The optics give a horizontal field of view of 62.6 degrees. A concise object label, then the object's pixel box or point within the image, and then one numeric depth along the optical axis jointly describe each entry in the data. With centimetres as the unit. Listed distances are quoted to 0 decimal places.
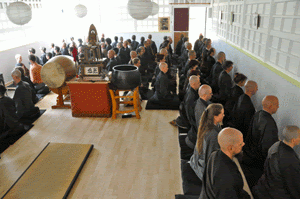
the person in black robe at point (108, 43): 1241
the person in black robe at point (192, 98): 532
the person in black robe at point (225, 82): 686
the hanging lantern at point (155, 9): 1119
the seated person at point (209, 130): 340
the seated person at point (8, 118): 561
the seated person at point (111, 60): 872
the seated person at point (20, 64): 907
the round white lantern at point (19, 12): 602
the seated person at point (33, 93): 796
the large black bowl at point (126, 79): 635
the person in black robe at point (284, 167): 295
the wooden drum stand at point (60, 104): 764
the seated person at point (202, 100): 451
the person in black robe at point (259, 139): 403
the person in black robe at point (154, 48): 1324
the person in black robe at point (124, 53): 1114
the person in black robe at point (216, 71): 805
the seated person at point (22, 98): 646
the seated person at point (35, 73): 858
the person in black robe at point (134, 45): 1314
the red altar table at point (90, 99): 672
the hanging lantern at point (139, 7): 425
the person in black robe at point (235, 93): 567
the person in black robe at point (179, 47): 1471
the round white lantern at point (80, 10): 1251
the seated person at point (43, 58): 1048
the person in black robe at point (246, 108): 502
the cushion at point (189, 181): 392
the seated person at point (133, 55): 856
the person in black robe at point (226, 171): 264
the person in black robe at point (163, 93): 719
